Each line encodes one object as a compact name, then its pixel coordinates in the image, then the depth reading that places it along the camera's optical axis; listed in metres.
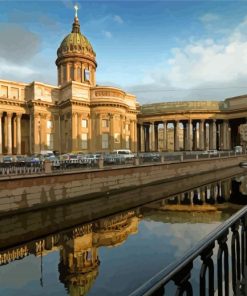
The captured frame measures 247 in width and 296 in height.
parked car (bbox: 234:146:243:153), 60.35
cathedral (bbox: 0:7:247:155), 51.03
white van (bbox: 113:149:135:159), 47.76
